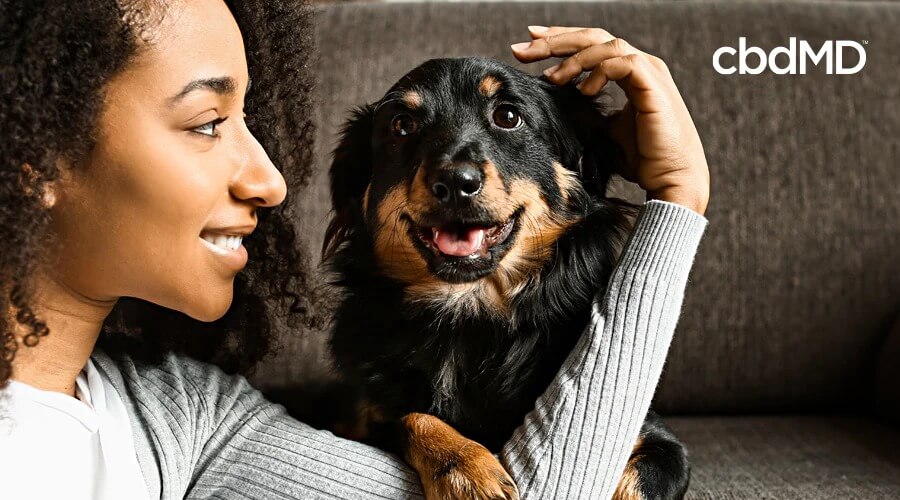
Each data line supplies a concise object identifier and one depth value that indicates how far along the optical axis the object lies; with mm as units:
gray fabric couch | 1857
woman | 986
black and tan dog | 1277
